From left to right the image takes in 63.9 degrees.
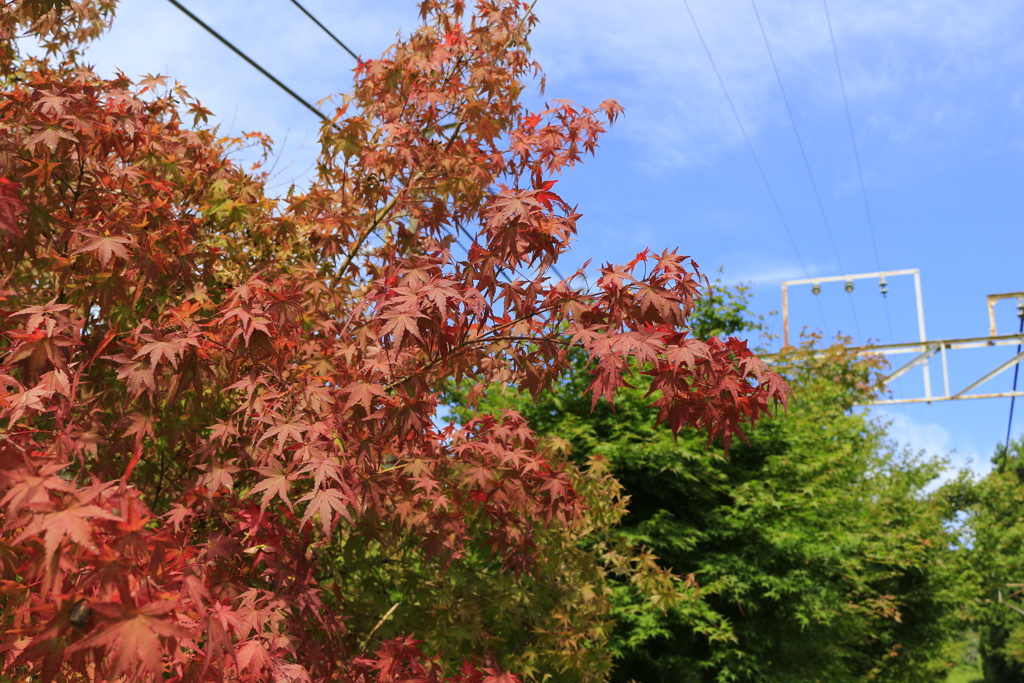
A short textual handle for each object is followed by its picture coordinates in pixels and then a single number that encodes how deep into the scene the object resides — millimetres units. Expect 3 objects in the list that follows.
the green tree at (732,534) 10070
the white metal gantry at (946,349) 17875
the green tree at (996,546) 28234
